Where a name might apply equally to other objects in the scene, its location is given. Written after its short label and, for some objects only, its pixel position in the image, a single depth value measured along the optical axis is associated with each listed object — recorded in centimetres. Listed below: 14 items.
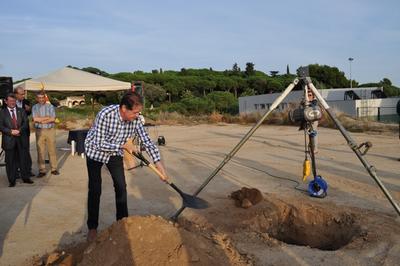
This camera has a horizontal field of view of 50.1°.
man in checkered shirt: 460
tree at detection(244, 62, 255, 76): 8446
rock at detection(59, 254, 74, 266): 418
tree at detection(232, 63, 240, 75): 8556
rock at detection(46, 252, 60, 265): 435
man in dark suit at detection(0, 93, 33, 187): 852
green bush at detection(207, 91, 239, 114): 4991
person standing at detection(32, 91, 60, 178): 938
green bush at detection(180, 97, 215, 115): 4538
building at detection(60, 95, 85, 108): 5177
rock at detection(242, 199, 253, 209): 626
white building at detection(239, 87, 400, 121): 3284
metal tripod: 491
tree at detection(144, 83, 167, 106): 5941
